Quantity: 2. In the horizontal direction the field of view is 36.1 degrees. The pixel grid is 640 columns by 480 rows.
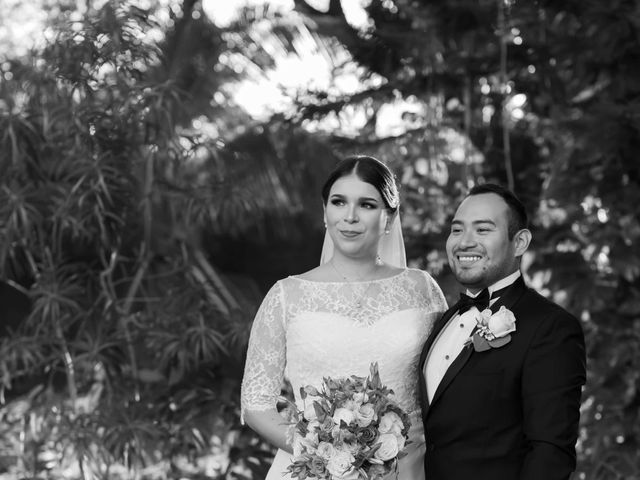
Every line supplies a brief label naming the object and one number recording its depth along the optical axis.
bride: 3.56
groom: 2.86
